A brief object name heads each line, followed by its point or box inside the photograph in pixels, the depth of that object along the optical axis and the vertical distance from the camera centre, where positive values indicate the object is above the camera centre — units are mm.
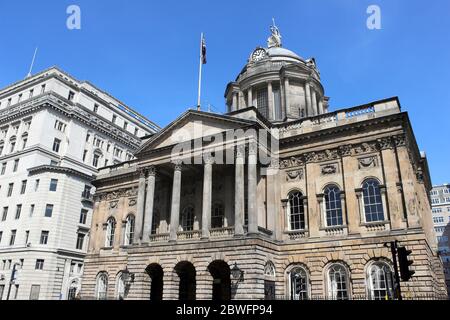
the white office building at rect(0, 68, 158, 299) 40469 +13099
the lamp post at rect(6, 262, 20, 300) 34888 +1862
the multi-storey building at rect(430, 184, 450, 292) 87931 +19115
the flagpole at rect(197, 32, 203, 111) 30269 +17164
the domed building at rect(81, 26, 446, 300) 22625 +5673
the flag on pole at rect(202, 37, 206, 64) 32125 +19695
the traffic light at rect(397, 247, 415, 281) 12133 +1068
